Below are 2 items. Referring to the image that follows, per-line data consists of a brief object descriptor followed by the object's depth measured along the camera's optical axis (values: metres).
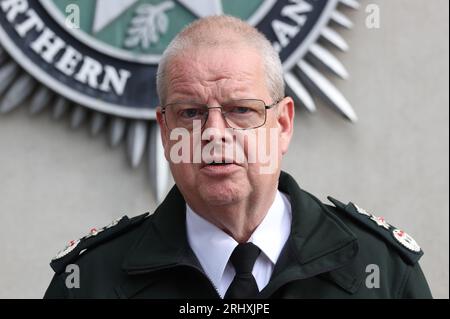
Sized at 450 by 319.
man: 3.28
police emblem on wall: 4.20
